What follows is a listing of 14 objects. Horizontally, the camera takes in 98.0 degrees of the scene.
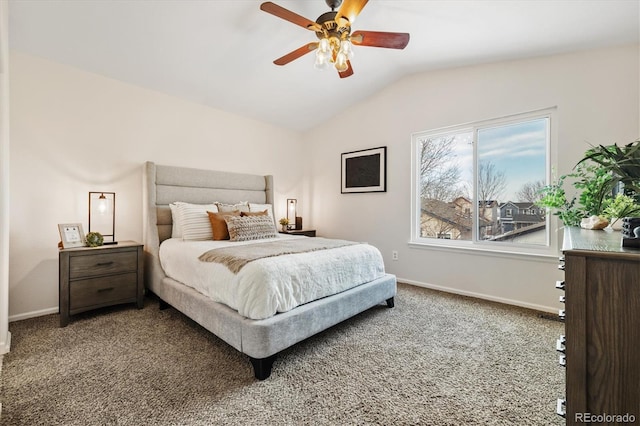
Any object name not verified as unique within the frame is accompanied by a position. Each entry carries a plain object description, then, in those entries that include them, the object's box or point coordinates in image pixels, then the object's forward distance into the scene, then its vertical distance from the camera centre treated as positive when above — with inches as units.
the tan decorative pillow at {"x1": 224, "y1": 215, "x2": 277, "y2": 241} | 120.5 -6.5
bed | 70.9 -27.5
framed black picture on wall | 163.8 +26.9
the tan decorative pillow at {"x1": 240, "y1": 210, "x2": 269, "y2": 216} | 134.8 -0.4
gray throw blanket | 80.7 -12.4
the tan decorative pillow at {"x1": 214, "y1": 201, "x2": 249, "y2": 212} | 136.6 +3.3
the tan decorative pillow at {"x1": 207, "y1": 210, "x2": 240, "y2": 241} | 122.7 -6.2
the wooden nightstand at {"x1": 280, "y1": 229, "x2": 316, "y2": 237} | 178.1 -12.0
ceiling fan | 77.9 +54.9
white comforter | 73.1 -19.3
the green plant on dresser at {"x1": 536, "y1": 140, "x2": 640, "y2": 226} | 39.6 +5.4
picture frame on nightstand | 105.3 -8.8
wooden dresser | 33.3 -14.8
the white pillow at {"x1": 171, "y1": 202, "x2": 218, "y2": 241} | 121.8 -4.1
